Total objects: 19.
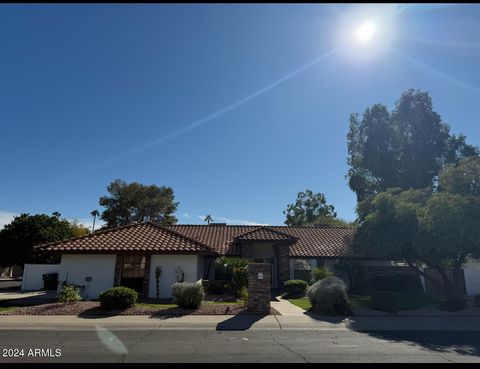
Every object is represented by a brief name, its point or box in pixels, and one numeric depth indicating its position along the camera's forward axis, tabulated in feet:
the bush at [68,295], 51.40
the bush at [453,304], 50.84
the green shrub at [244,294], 50.35
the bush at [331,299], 46.70
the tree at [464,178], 50.42
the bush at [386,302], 48.93
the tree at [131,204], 169.68
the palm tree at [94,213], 263.78
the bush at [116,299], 45.21
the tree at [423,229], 46.29
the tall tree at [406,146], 101.04
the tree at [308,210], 204.64
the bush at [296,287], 71.10
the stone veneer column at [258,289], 45.98
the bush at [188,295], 47.80
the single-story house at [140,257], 62.18
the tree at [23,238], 114.42
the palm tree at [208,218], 310.10
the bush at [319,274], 67.82
